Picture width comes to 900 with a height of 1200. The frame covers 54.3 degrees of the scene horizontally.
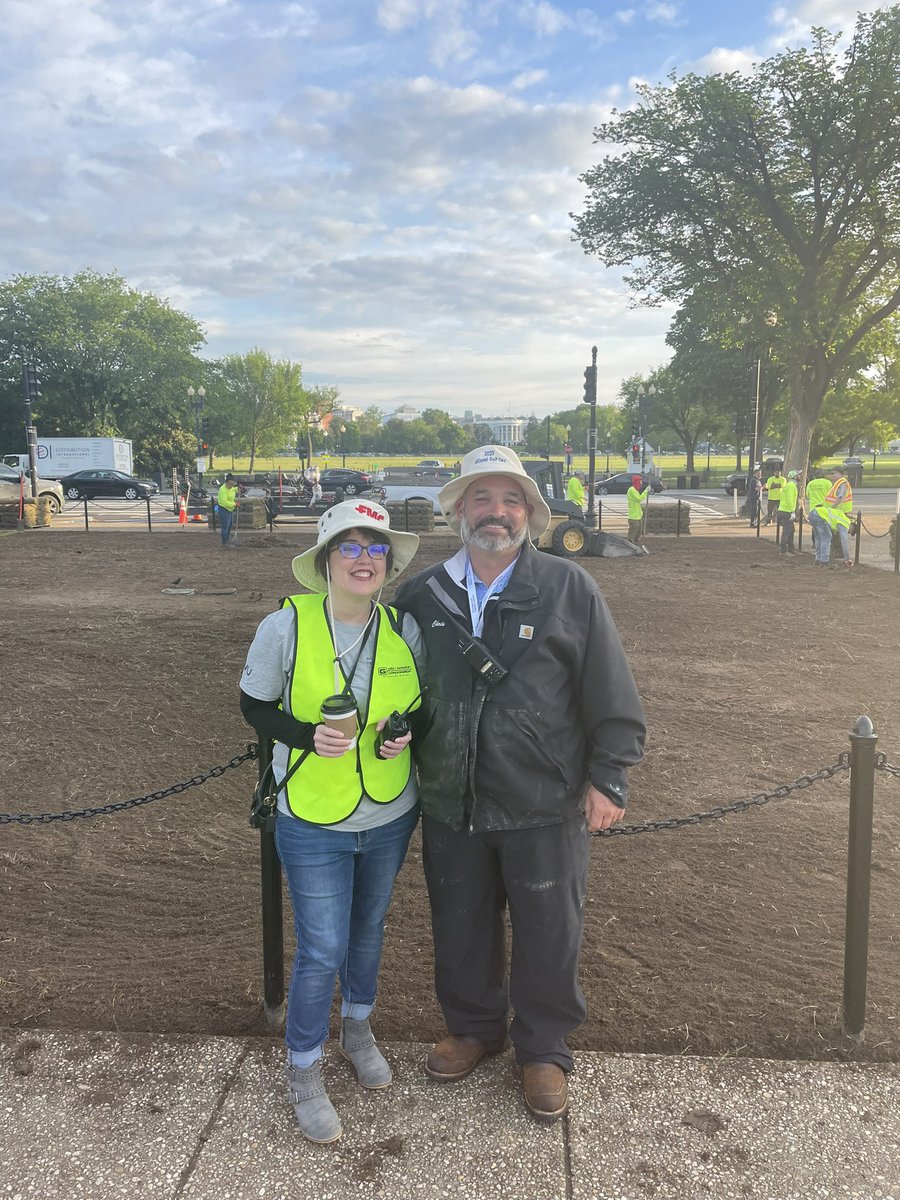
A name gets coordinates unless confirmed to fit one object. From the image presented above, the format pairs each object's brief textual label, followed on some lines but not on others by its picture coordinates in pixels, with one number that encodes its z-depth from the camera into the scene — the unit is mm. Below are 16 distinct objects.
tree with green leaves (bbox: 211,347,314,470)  73500
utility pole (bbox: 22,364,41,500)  28406
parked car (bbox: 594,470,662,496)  52906
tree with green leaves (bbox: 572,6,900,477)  25078
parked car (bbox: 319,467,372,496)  37438
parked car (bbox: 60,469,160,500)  41688
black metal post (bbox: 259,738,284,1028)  3074
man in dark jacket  2633
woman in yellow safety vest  2537
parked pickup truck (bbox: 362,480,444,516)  27305
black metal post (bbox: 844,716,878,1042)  2938
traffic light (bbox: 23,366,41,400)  28312
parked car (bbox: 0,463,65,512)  28453
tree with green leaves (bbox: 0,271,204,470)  57844
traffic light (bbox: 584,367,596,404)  24958
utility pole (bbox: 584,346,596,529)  24931
